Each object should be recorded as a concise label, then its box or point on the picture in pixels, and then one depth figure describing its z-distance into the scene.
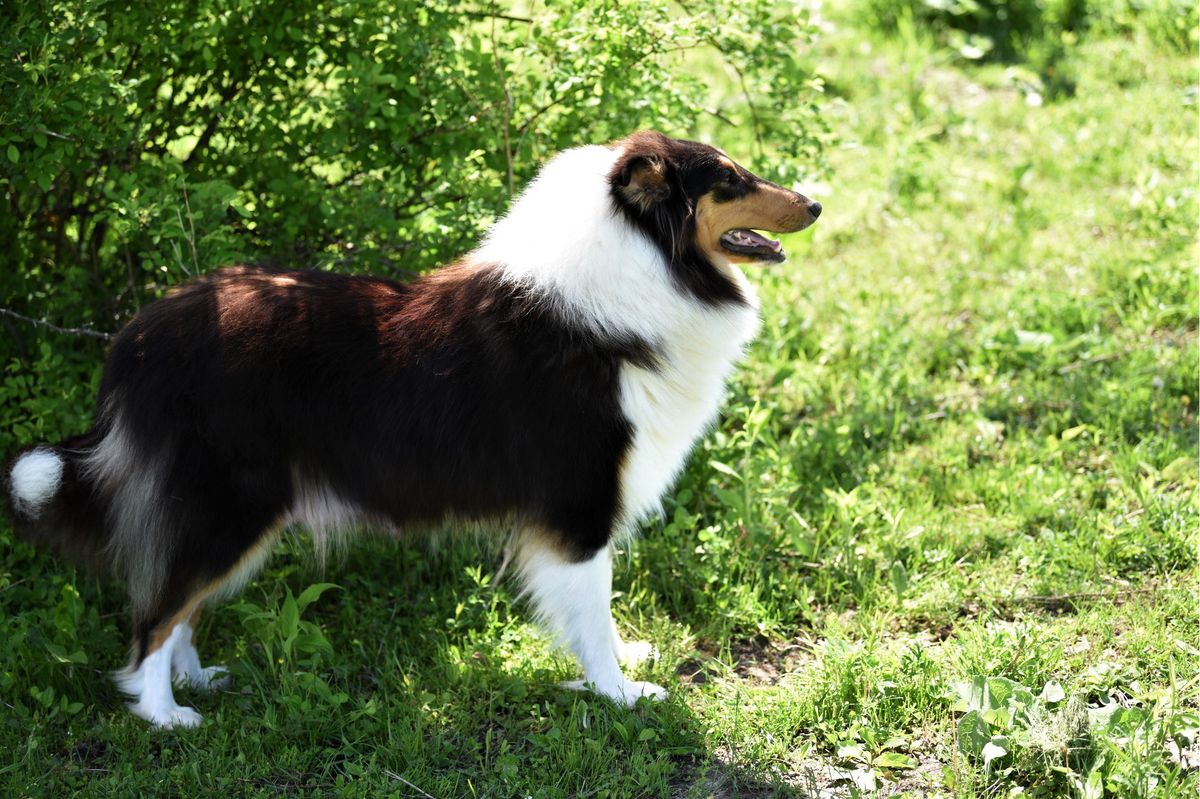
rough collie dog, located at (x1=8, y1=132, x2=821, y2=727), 3.33
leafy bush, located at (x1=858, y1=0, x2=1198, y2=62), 7.38
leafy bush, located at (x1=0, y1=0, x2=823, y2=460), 3.92
